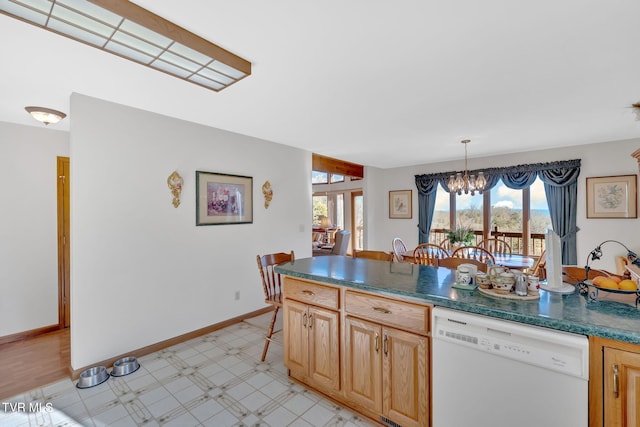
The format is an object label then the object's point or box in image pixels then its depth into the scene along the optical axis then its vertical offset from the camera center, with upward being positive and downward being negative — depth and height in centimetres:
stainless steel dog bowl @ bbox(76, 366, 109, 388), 232 -138
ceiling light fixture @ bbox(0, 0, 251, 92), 138 +100
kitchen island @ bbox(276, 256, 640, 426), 113 -66
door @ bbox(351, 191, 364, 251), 812 -26
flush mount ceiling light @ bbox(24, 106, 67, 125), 266 +95
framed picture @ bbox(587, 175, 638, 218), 405 +21
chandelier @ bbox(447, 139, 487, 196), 430 +43
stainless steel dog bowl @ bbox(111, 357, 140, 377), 248 -139
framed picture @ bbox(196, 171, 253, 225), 333 +17
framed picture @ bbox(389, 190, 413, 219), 636 +17
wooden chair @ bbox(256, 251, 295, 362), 269 -67
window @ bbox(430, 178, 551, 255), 489 -7
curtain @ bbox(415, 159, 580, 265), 447 +43
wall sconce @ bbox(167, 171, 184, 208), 305 +30
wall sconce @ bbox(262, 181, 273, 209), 404 +29
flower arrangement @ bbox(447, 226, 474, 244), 427 -39
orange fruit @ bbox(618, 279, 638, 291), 136 -37
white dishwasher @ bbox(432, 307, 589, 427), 117 -75
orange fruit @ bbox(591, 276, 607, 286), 144 -36
